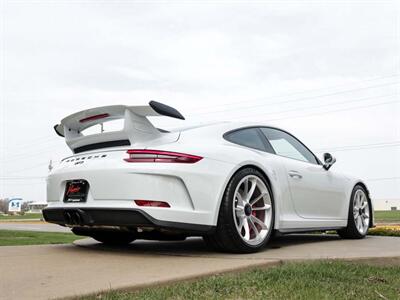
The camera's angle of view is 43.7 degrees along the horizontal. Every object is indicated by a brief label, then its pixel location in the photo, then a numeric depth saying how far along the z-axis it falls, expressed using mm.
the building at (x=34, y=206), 111350
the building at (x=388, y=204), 101588
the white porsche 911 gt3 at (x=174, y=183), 4070
